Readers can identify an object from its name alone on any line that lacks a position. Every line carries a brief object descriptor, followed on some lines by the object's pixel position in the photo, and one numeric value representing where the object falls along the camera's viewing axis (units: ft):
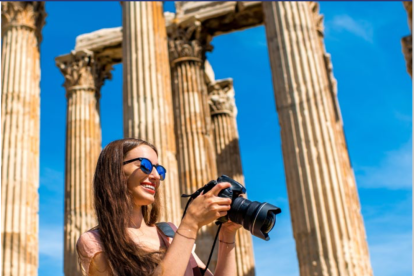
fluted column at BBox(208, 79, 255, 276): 87.71
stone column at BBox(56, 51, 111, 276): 75.10
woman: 9.36
